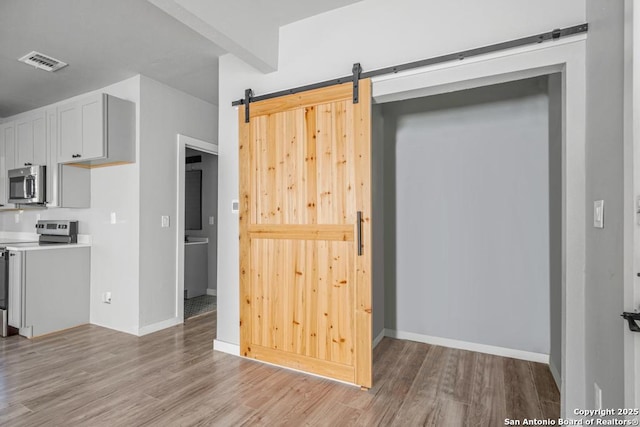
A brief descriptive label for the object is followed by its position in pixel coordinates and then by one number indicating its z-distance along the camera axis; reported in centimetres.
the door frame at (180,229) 379
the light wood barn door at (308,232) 232
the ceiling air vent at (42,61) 292
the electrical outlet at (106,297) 364
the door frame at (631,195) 116
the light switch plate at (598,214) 150
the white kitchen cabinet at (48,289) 329
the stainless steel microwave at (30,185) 374
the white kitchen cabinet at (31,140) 383
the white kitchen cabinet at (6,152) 419
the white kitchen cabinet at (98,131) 329
